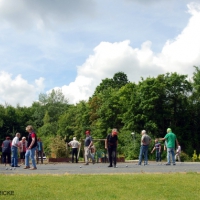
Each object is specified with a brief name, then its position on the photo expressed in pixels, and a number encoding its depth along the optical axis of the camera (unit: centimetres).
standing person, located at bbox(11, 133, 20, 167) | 2172
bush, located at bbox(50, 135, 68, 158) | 3192
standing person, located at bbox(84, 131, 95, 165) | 2544
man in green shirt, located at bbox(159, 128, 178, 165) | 2194
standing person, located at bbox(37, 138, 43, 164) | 2882
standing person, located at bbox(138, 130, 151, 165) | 2236
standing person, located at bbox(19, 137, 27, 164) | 2680
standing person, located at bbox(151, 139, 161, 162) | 3332
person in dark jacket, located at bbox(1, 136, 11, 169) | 2622
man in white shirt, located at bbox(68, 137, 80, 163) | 2805
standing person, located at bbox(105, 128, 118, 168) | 2069
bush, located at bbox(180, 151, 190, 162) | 4328
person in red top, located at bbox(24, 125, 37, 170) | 1845
